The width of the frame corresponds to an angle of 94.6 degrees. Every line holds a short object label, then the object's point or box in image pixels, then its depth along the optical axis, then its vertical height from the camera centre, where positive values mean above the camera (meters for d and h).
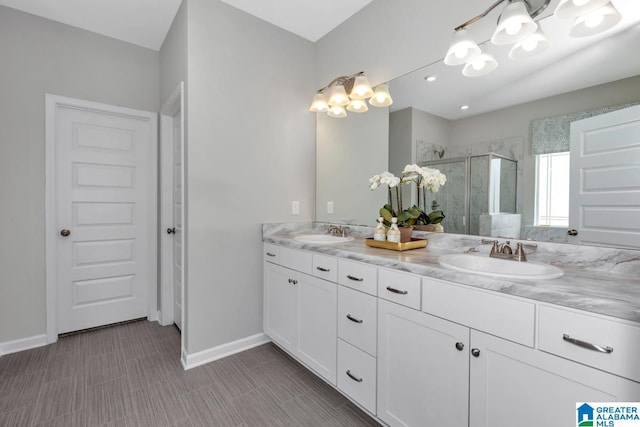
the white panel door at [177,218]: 2.72 -0.11
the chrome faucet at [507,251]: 1.39 -0.20
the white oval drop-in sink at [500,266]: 1.08 -0.25
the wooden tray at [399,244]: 1.70 -0.21
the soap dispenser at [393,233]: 1.78 -0.14
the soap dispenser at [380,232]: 1.91 -0.15
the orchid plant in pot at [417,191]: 1.89 +0.12
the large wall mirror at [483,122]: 1.29 +0.51
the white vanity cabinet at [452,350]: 0.85 -0.53
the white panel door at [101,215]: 2.56 -0.08
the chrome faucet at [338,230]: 2.40 -0.18
